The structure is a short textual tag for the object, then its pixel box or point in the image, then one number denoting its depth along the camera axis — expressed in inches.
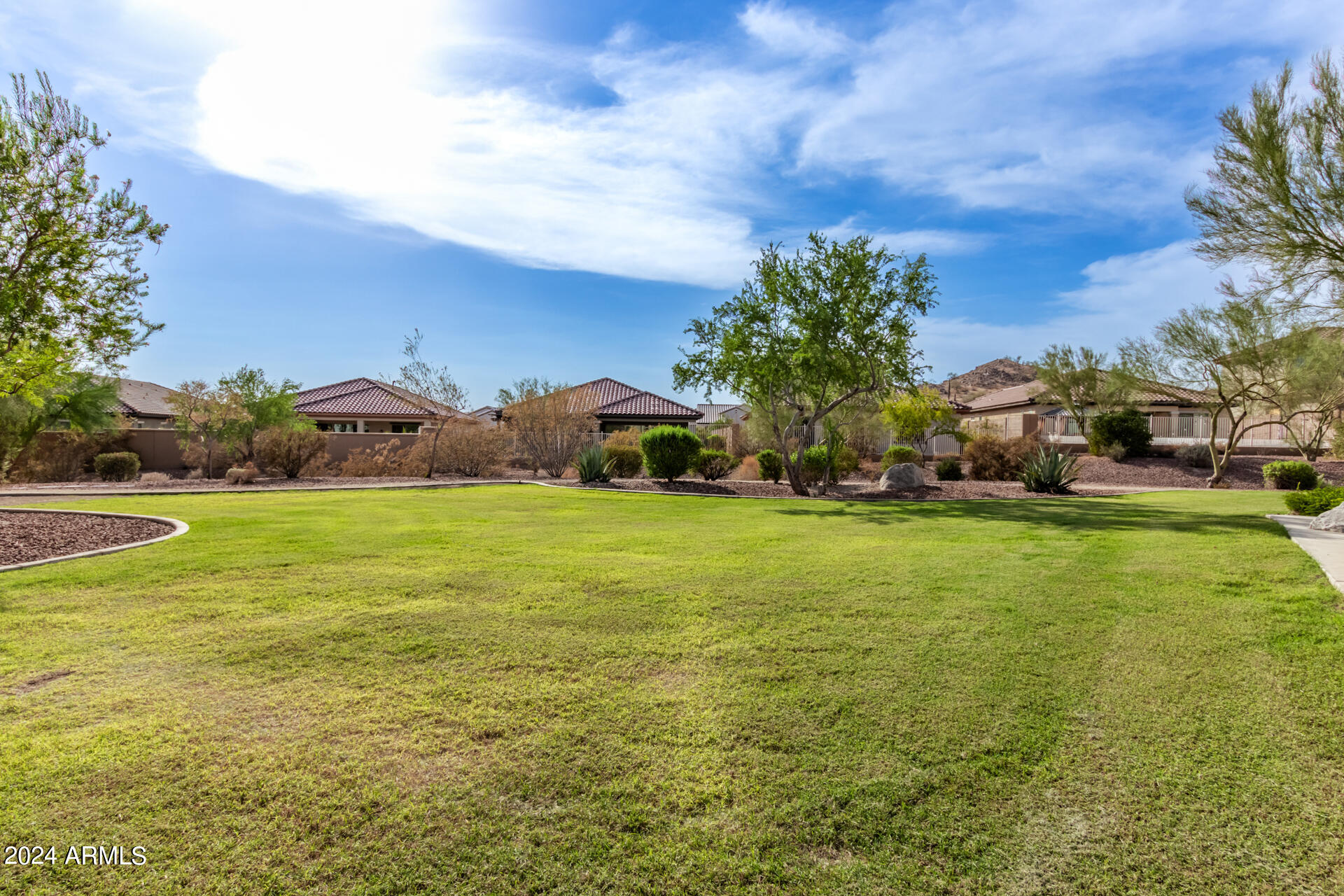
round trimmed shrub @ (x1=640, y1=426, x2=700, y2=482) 677.9
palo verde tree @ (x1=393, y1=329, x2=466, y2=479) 900.6
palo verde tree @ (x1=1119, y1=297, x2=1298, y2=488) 785.6
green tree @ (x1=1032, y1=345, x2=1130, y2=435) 1091.9
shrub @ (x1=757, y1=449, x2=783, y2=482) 748.0
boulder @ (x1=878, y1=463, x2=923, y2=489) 654.5
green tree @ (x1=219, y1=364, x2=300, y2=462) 815.1
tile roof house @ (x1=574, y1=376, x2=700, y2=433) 1376.7
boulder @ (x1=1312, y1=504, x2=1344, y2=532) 308.0
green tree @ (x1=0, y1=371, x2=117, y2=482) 769.6
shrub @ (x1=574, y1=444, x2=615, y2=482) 681.0
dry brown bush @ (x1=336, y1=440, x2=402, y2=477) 833.5
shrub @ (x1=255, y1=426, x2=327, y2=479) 810.8
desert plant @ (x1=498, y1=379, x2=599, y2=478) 847.1
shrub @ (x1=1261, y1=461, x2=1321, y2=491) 653.9
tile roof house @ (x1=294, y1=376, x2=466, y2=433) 1349.7
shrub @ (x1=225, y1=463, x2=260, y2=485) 719.1
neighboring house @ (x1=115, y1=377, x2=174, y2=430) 1294.3
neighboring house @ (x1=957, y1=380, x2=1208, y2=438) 1100.5
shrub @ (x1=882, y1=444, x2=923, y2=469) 845.8
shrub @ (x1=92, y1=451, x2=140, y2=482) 808.9
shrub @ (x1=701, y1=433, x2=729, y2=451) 1063.6
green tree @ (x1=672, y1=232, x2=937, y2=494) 549.6
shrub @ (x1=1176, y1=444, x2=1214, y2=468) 902.4
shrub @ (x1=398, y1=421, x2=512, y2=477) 855.7
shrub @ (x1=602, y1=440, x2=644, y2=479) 795.4
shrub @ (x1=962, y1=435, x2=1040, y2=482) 800.3
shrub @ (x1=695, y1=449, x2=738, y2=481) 715.3
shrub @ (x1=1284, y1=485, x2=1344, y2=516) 368.2
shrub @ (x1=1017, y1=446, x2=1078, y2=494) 603.5
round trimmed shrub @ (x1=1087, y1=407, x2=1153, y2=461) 933.8
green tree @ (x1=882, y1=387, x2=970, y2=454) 1151.0
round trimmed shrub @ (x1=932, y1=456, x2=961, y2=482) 798.5
